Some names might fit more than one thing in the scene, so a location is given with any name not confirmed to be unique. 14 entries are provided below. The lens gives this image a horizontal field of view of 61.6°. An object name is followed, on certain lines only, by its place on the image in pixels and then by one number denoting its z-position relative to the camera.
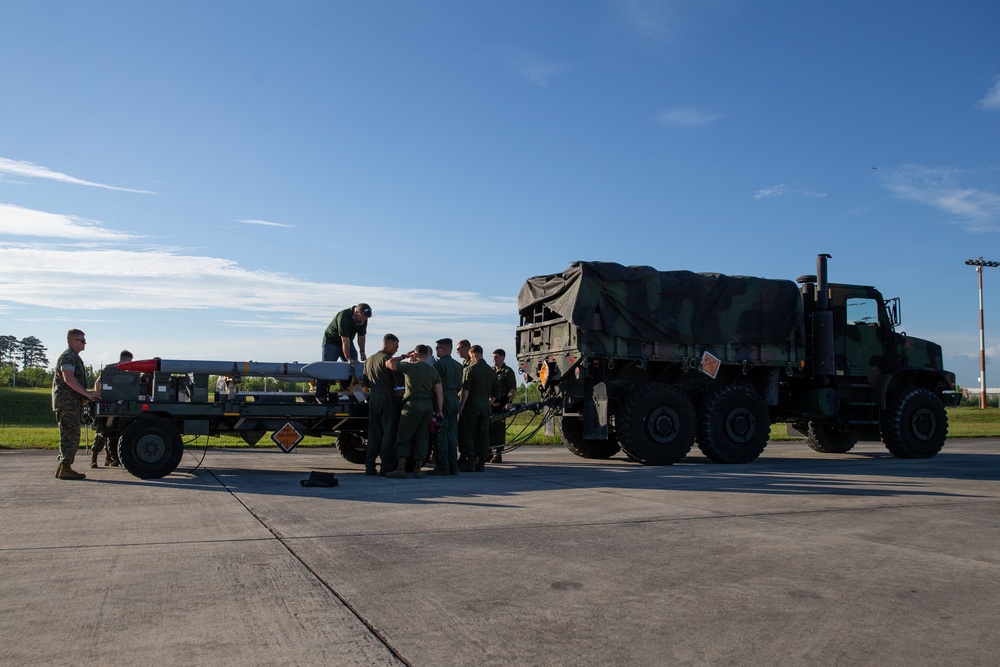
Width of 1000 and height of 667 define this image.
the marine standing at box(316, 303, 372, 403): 11.84
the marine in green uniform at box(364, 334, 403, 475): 10.77
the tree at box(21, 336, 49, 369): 96.11
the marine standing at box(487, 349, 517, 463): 13.44
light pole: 52.53
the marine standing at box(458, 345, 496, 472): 11.90
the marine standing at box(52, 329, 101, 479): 10.05
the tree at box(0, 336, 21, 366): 97.36
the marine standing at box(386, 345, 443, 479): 10.42
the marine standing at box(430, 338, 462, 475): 11.14
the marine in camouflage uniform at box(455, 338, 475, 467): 12.43
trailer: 10.23
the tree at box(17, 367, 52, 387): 55.38
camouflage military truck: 12.88
